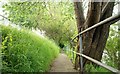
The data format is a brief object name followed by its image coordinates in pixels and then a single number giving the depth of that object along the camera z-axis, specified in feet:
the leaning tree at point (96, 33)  6.15
